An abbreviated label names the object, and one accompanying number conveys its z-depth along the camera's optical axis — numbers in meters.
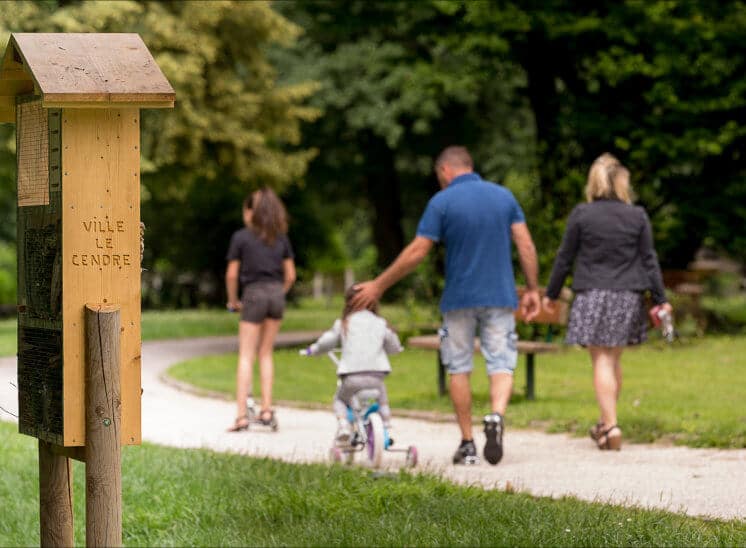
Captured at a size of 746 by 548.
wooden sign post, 8.82
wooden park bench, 22.84
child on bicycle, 16.32
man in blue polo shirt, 16.58
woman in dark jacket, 17.78
